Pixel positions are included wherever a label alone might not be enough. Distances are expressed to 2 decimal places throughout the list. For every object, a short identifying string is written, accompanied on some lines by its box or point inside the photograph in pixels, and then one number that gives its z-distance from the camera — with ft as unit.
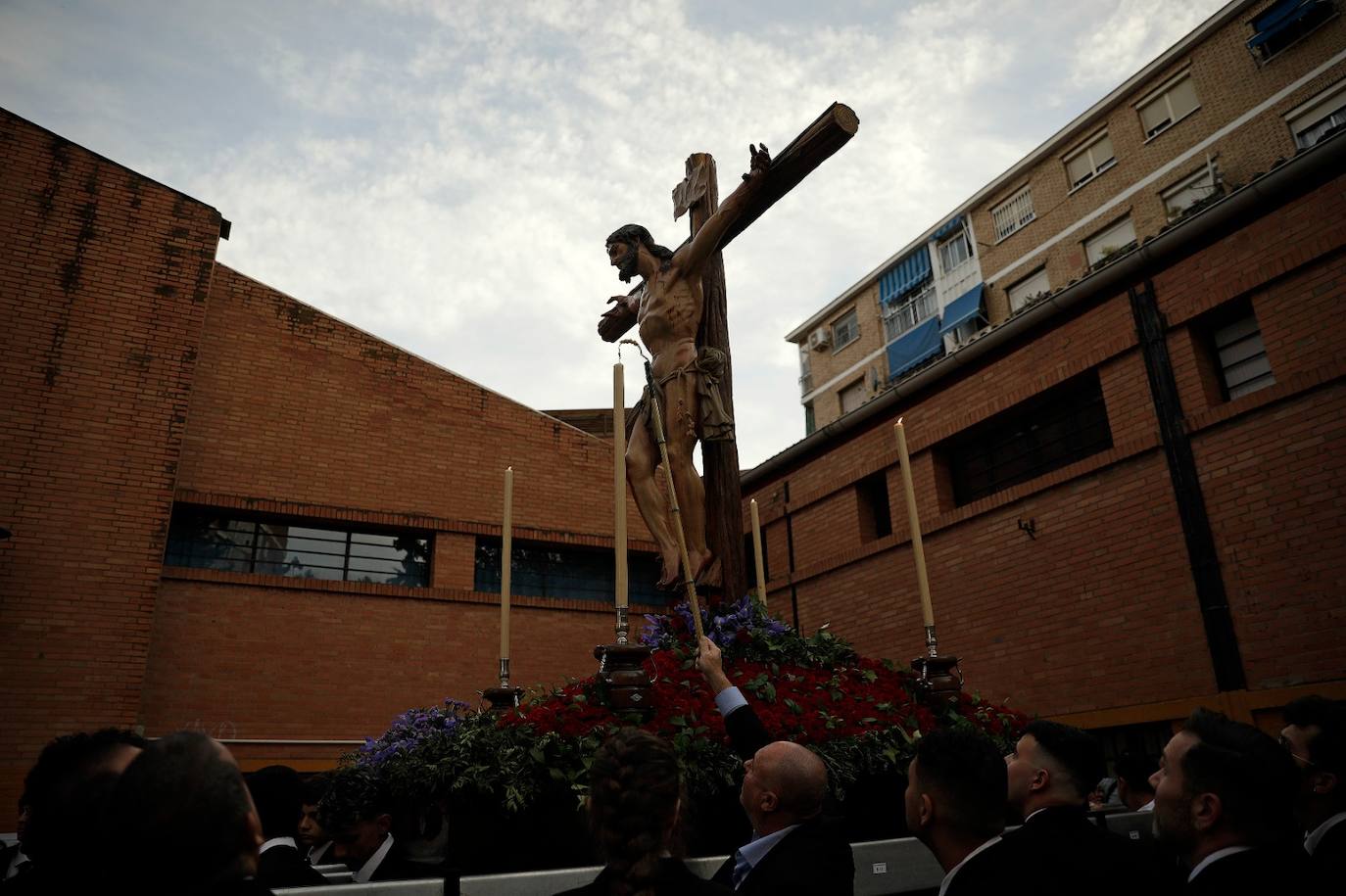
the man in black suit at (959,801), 7.66
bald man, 7.65
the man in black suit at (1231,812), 7.16
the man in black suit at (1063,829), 7.60
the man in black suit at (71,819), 5.43
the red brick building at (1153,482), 26.17
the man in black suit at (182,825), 4.43
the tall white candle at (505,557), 15.14
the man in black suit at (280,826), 9.89
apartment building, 65.92
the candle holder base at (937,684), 14.02
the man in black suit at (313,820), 13.39
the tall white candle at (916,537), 14.71
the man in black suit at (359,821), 11.62
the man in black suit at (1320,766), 9.67
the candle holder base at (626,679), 11.58
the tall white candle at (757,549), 16.88
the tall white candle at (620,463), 12.36
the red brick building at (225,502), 33.86
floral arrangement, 10.97
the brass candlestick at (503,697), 14.79
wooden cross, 16.70
